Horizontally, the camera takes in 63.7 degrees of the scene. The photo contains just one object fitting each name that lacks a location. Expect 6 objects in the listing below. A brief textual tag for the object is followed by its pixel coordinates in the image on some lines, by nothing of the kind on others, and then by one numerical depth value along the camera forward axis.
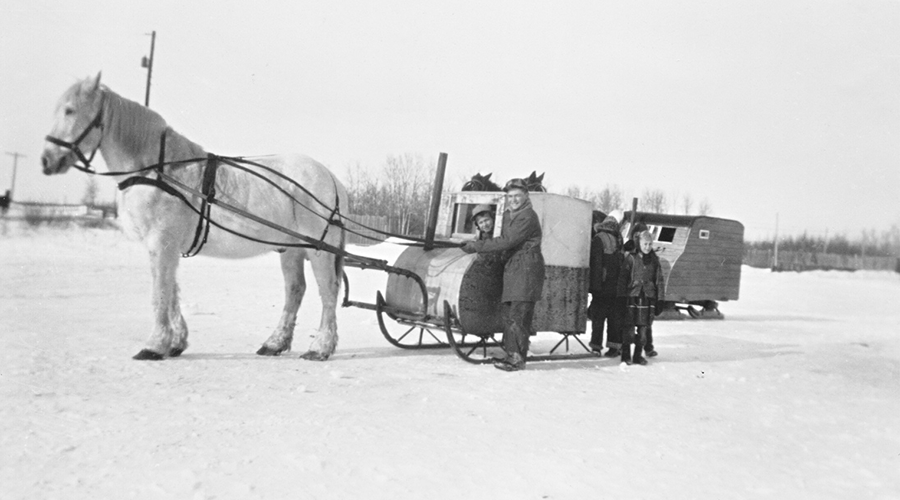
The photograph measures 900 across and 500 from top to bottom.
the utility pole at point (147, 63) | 14.64
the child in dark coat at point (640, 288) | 8.67
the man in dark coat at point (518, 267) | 7.43
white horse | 6.45
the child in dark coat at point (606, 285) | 8.84
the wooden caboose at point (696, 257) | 16.02
